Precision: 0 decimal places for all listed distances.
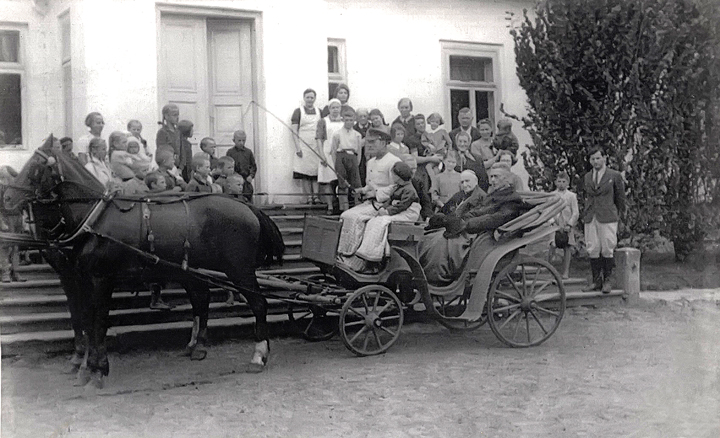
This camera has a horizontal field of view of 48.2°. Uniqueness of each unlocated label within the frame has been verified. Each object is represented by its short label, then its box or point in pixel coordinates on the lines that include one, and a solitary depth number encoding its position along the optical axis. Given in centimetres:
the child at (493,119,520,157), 1127
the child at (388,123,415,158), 1034
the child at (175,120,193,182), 1035
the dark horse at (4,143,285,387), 677
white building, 1043
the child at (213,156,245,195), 946
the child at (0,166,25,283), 662
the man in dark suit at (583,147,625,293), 1087
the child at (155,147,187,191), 859
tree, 1171
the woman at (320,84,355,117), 1161
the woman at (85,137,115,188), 870
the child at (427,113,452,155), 1137
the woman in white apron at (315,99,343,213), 1127
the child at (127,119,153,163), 994
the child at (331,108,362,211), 1091
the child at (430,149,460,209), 1062
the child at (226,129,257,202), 1073
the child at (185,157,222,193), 873
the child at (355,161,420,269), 784
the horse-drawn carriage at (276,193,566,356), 782
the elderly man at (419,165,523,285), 825
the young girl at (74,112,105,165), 934
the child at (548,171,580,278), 1103
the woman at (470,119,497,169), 1149
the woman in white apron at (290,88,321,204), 1158
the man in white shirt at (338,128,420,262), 798
